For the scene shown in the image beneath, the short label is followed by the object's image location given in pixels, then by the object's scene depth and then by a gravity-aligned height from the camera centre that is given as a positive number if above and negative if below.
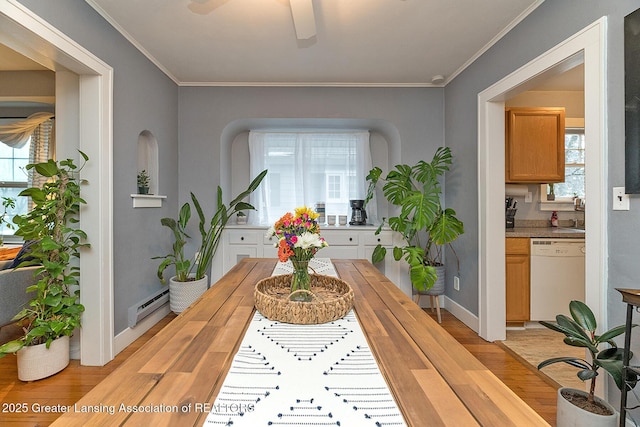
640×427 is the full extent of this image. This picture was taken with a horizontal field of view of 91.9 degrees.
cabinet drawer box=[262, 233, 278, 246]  3.52 -0.35
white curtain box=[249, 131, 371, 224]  4.09 +0.57
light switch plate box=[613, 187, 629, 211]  1.54 +0.05
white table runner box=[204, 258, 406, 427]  0.60 -0.39
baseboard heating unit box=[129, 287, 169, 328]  2.65 -0.87
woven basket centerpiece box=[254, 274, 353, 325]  1.04 -0.34
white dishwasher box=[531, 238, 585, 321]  2.92 -0.61
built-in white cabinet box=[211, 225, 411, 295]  3.58 -0.39
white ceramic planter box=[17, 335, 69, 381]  2.05 -1.00
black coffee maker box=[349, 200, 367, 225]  3.86 -0.02
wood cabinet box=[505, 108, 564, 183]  3.20 +0.68
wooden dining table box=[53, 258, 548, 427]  0.59 -0.39
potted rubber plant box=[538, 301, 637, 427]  1.36 -0.74
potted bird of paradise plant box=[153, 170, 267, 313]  3.06 -0.46
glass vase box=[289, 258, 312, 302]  1.15 -0.26
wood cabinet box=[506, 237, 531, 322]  2.96 -0.66
